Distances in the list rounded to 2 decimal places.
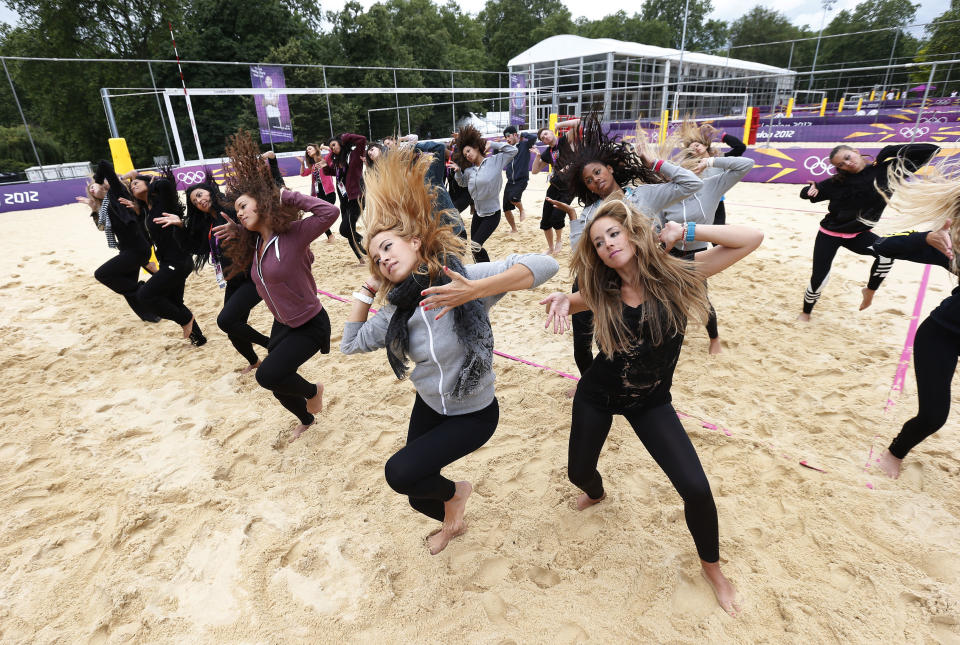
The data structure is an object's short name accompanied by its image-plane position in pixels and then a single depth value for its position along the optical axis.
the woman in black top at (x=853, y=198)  4.30
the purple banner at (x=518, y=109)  25.74
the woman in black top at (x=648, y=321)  2.16
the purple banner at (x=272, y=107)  17.72
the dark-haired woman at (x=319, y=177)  9.09
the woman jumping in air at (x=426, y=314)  2.21
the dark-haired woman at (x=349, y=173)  7.42
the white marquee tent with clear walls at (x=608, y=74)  25.67
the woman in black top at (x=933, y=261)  2.49
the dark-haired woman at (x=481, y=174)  6.31
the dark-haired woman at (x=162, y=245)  4.95
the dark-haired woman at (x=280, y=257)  3.35
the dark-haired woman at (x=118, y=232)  5.11
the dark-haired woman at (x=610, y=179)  3.25
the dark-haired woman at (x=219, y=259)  4.19
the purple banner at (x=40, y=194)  13.23
